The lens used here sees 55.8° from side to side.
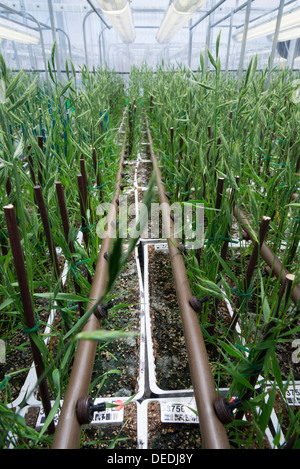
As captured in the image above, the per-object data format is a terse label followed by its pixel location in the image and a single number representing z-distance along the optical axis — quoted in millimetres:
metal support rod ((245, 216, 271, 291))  491
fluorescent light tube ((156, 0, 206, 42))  2738
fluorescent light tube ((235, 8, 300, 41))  2625
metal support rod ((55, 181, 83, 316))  563
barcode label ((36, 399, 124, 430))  551
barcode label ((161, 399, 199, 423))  559
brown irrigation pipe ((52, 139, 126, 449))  398
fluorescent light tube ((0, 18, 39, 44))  2212
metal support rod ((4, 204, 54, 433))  341
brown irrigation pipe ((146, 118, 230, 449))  412
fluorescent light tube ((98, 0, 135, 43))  2505
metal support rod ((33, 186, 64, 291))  480
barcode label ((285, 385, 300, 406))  587
